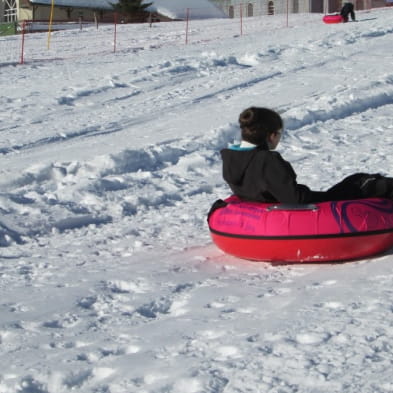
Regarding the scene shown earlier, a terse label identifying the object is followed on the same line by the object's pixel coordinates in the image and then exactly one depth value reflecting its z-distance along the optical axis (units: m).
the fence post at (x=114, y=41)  22.00
